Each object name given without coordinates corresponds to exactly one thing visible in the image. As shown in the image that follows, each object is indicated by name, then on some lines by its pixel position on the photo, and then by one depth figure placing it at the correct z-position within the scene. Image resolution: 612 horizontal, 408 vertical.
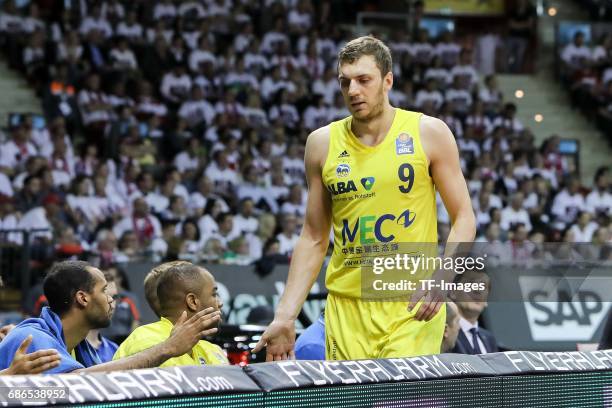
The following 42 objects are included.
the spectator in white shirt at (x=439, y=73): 24.56
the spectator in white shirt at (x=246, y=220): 17.66
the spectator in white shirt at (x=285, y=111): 21.80
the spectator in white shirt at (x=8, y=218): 15.70
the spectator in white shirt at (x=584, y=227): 19.41
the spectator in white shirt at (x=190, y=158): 19.22
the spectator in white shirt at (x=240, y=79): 21.94
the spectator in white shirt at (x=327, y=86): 22.83
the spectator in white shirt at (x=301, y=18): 24.29
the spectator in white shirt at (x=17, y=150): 17.59
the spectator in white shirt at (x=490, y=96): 24.44
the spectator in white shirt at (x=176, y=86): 21.22
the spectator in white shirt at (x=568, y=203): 21.08
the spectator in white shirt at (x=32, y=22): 20.73
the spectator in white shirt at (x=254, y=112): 21.36
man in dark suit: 8.93
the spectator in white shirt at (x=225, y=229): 17.14
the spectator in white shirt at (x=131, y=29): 21.59
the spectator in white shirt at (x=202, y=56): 21.94
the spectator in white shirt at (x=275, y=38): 23.33
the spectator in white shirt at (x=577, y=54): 26.58
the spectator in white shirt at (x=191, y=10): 23.11
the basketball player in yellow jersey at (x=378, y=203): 5.86
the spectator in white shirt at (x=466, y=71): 24.81
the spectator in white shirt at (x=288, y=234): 17.15
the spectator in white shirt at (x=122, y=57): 20.88
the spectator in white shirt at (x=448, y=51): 25.62
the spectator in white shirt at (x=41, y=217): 15.90
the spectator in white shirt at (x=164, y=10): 22.70
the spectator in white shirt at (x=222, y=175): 19.00
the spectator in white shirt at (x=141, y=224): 16.67
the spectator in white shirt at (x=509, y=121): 24.03
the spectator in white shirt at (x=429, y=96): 23.44
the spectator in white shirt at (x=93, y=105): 19.62
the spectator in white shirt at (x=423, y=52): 25.33
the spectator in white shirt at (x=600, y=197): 21.31
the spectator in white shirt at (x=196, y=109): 20.88
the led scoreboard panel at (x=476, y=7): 29.72
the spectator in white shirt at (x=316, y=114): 21.99
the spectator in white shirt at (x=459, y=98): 23.86
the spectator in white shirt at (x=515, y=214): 19.97
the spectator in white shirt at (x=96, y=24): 21.27
